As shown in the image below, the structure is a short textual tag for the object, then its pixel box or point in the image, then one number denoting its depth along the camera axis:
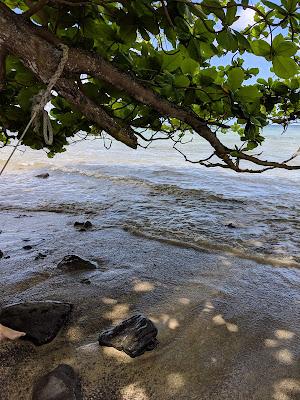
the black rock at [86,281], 2.95
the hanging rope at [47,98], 1.45
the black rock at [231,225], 4.95
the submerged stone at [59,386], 1.74
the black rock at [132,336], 2.08
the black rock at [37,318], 2.13
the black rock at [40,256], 3.50
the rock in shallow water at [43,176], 9.10
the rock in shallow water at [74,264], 3.21
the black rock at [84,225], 4.69
